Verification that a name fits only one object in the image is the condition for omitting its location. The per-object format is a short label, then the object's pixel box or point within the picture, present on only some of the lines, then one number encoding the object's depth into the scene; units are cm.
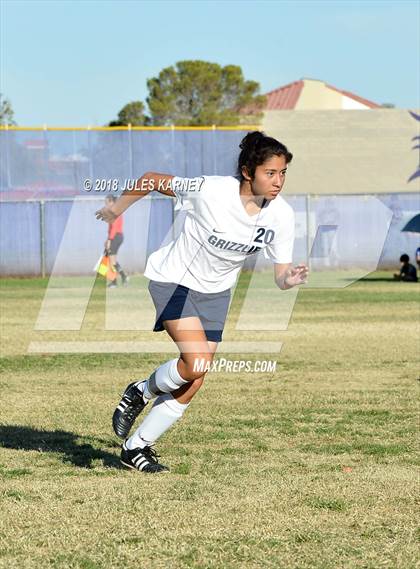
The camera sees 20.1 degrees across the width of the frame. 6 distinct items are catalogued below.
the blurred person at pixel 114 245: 2998
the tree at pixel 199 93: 7531
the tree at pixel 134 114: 7756
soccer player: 791
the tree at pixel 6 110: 6746
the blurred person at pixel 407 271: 3425
